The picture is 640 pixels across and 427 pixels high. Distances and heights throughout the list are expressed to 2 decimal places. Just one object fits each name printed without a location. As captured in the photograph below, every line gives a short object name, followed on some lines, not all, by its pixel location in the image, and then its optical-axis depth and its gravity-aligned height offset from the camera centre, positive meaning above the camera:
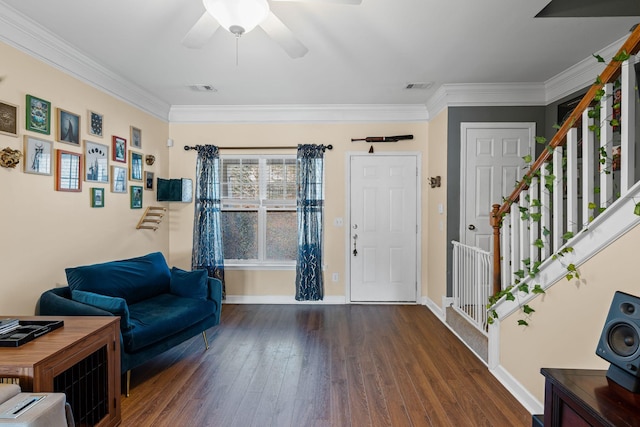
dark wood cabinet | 1.18 -0.71
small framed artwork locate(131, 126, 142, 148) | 3.60 +0.82
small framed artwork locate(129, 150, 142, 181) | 3.58 +0.50
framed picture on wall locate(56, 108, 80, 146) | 2.64 +0.69
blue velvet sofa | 2.28 -0.73
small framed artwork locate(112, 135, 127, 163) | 3.30 +0.63
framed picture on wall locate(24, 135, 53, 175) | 2.37 +0.41
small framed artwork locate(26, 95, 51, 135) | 2.39 +0.71
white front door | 4.29 -0.10
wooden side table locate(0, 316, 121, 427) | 1.49 -0.78
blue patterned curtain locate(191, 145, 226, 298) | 4.19 -0.09
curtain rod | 4.28 +0.84
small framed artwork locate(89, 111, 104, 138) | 2.99 +0.81
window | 4.38 +0.03
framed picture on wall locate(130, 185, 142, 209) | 3.59 +0.16
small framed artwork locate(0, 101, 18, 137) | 2.19 +0.62
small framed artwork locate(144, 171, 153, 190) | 3.85 +0.36
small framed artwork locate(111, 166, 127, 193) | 3.28 +0.32
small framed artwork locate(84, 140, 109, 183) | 2.93 +0.45
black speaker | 1.32 -0.54
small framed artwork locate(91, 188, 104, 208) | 3.01 +0.12
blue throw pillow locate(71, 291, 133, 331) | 2.25 -0.66
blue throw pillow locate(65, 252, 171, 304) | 2.53 -0.57
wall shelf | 3.74 -0.08
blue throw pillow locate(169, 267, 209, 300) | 3.06 -0.69
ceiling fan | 1.62 +1.03
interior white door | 3.63 +0.51
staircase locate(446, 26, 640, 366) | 1.56 +0.06
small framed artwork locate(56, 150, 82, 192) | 2.63 +0.33
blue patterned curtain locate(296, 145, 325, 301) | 4.20 -0.09
